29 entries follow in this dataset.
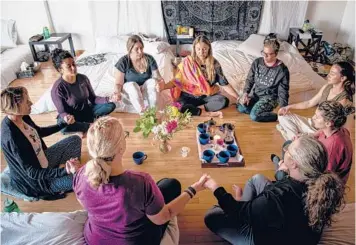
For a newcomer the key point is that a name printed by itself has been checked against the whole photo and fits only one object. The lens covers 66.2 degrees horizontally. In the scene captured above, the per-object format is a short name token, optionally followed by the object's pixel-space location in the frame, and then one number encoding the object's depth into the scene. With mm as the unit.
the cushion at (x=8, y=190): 1983
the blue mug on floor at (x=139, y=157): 2311
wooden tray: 2281
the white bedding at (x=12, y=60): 3764
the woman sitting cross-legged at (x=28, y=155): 1685
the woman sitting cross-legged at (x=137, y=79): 2852
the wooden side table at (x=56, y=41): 4160
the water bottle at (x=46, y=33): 4246
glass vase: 2422
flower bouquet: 2145
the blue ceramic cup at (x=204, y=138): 2414
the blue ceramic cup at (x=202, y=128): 2533
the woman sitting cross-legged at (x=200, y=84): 2791
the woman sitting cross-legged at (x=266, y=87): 2734
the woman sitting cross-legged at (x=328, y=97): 2213
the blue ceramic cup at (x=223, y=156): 2234
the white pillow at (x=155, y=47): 3928
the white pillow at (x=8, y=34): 4367
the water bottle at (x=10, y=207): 1828
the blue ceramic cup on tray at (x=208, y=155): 2266
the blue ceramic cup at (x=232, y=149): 2312
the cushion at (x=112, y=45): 4133
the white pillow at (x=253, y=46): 3939
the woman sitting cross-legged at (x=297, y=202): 1219
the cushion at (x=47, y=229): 1541
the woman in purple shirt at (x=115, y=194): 1153
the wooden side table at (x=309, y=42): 4266
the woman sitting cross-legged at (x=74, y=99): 2373
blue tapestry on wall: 4234
